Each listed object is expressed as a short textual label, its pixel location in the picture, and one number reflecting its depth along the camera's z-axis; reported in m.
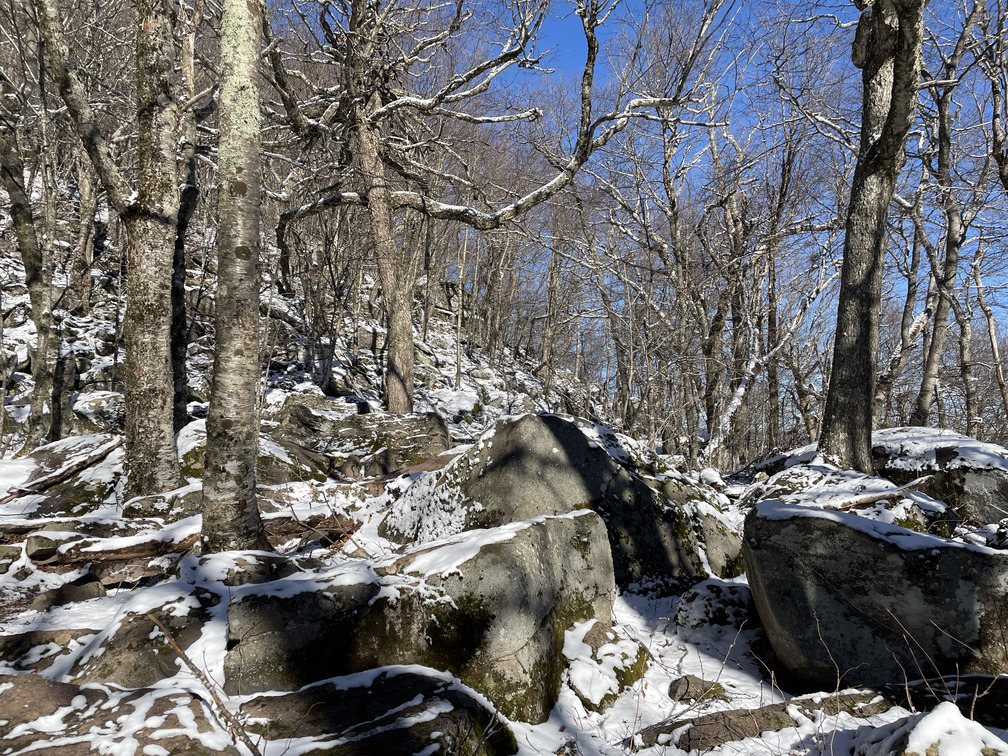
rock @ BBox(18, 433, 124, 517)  5.38
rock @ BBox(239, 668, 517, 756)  2.32
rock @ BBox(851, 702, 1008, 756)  1.96
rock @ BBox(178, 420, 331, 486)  6.00
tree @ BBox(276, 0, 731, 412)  8.41
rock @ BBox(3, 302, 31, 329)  10.87
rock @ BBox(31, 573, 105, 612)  3.43
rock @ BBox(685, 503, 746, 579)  5.42
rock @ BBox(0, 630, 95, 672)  2.84
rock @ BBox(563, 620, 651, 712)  3.46
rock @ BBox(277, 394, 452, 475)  7.57
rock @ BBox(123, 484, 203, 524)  5.07
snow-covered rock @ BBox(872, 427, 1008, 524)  5.70
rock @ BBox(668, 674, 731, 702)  3.45
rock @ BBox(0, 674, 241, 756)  2.13
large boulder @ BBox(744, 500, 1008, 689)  3.31
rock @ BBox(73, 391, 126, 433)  8.56
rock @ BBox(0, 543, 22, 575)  3.83
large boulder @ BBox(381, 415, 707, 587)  4.96
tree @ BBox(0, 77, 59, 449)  7.66
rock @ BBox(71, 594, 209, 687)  2.68
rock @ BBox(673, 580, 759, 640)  4.42
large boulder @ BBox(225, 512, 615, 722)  2.87
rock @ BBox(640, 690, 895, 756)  2.85
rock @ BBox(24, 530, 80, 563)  3.96
